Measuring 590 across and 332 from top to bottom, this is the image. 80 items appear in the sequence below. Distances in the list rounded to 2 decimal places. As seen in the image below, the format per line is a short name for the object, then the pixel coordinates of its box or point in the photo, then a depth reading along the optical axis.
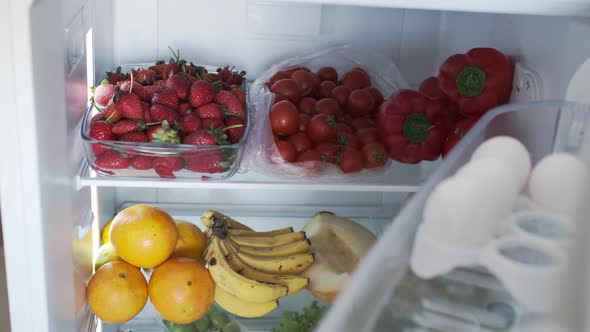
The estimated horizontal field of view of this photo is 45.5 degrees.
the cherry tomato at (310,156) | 1.33
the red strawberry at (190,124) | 1.26
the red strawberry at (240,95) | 1.36
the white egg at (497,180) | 0.56
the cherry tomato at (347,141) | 1.36
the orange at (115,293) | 1.27
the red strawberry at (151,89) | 1.32
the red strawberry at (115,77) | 1.40
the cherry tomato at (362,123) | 1.44
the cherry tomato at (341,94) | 1.48
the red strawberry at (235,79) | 1.46
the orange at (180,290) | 1.28
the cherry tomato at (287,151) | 1.34
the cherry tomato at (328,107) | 1.42
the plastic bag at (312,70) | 1.33
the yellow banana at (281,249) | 1.43
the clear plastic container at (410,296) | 0.53
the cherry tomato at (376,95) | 1.49
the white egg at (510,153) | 0.61
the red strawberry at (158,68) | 1.44
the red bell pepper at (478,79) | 1.35
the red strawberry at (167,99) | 1.28
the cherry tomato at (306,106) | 1.45
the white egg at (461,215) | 0.54
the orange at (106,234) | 1.49
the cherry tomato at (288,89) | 1.44
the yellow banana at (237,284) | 1.33
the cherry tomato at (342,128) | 1.38
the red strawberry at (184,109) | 1.30
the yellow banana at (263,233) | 1.47
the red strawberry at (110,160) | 1.22
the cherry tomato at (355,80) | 1.52
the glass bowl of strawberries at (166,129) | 1.22
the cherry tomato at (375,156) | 1.34
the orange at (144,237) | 1.27
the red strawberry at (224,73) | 1.46
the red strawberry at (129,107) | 1.25
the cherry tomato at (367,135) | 1.39
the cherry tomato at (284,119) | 1.36
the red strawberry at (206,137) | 1.23
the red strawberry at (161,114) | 1.25
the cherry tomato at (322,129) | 1.35
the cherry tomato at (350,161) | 1.33
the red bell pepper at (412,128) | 1.38
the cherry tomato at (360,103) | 1.46
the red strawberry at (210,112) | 1.29
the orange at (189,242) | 1.40
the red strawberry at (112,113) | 1.23
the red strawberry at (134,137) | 1.23
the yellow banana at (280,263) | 1.40
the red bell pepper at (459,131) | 1.35
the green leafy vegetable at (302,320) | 1.39
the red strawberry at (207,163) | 1.24
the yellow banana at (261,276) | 1.38
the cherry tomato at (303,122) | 1.39
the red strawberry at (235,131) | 1.28
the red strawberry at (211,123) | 1.27
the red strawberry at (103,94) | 1.30
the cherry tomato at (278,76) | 1.52
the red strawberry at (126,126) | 1.23
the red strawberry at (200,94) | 1.30
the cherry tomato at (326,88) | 1.51
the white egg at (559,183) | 0.56
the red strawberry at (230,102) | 1.32
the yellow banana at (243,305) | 1.39
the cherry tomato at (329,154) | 1.34
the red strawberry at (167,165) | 1.24
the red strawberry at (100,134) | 1.21
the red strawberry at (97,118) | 1.23
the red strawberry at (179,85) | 1.31
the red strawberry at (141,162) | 1.23
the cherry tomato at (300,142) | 1.36
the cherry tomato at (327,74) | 1.56
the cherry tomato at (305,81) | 1.49
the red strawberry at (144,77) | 1.38
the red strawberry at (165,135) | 1.21
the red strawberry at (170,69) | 1.40
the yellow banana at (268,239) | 1.44
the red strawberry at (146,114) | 1.26
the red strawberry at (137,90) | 1.30
